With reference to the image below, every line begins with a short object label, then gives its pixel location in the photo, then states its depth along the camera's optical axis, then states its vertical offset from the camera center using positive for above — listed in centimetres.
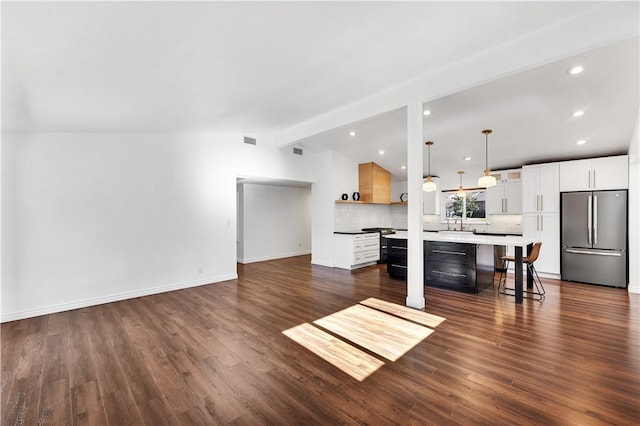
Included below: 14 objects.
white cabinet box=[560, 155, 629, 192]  500 +63
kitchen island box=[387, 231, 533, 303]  426 -87
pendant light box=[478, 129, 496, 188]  471 +53
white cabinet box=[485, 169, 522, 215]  641 +35
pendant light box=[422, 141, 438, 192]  541 +46
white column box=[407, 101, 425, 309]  375 +11
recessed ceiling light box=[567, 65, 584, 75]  316 +157
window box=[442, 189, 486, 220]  741 +11
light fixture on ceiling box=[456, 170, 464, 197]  618 +38
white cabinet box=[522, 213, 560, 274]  558 -56
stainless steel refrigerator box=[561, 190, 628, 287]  495 -54
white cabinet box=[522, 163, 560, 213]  561 +41
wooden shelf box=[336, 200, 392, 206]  710 +22
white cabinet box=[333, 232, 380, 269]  661 -96
